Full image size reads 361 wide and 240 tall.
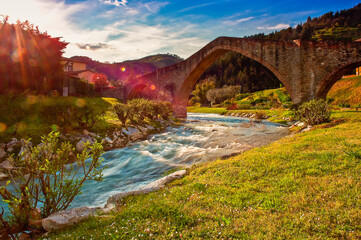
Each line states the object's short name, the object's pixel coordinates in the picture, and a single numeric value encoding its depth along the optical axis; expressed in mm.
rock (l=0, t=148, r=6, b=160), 6399
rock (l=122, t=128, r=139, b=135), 10999
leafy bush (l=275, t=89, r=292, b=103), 34475
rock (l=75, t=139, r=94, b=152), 7754
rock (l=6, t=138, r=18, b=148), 6903
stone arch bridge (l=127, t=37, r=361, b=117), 14070
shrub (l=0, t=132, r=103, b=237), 3035
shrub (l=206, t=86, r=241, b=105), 52094
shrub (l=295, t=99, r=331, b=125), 10312
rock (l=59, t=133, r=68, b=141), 7992
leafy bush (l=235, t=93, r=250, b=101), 51203
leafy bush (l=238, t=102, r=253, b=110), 34206
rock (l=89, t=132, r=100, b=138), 9086
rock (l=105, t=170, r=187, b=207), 3916
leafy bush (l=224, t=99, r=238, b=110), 35747
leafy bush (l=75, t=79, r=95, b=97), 24719
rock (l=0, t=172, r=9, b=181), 5590
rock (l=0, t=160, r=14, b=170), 6013
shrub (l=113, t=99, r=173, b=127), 11406
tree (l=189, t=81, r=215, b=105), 57947
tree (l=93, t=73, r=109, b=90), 38003
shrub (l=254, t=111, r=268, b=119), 22375
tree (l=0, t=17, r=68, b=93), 14001
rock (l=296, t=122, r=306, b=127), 11677
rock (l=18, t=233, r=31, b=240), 2929
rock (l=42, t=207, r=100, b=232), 3018
